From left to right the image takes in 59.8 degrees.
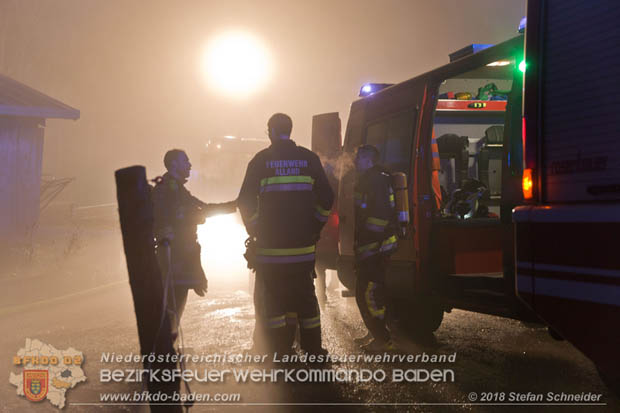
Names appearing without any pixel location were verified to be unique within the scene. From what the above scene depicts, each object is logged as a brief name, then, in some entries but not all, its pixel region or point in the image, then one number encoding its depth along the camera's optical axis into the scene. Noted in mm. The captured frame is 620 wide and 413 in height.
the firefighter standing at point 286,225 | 4125
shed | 16266
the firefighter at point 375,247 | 5199
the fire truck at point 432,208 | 4305
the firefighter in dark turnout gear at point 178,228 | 4383
